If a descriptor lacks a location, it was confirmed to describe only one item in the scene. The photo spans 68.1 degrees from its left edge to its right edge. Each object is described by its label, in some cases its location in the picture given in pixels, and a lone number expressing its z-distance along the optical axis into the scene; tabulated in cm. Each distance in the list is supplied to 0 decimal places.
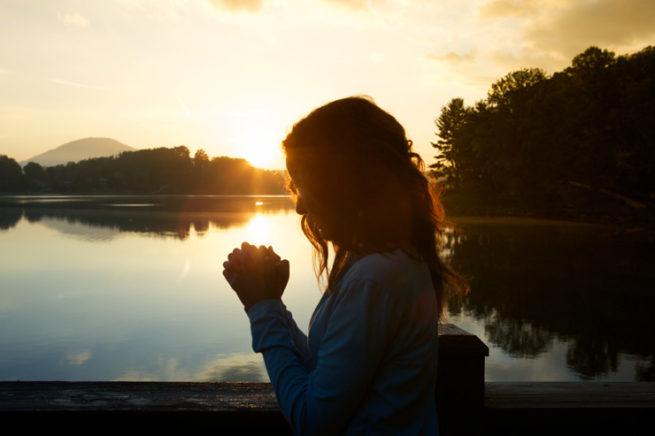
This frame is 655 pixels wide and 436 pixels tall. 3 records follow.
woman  94
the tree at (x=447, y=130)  6456
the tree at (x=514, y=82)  4400
